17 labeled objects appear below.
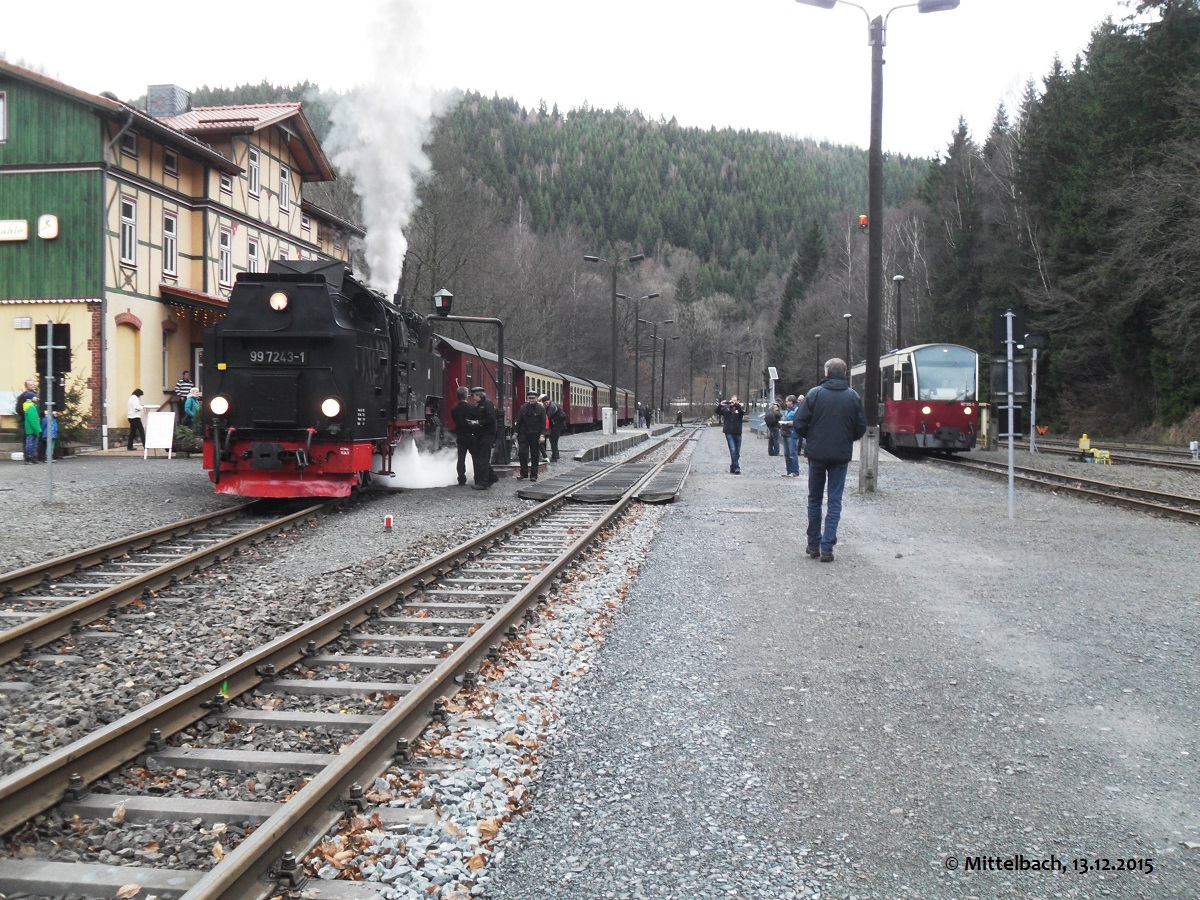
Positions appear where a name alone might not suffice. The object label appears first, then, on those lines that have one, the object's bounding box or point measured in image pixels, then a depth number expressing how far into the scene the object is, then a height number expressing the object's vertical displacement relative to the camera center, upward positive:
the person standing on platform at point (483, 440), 17.02 -0.20
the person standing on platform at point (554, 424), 25.72 +0.14
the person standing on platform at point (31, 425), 19.58 +0.05
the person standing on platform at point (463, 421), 17.09 +0.14
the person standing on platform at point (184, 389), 25.02 +0.99
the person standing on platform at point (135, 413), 23.95 +0.36
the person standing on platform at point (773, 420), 26.23 +0.27
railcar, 26.89 +0.89
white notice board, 22.20 -0.07
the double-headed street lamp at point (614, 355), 41.34 +3.15
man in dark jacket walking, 9.74 -0.06
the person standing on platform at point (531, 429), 18.22 +0.00
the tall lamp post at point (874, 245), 17.08 +3.41
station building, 24.16 +4.73
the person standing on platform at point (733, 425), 21.36 +0.10
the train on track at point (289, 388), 13.09 +0.54
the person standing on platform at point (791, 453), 20.94 -0.49
